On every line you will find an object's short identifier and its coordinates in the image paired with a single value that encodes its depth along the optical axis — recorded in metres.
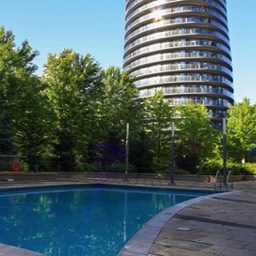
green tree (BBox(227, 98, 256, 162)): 41.44
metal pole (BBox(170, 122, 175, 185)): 22.30
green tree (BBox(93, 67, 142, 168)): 33.62
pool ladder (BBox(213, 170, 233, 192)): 18.73
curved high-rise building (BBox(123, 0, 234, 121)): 73.69
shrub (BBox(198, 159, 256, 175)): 27.83
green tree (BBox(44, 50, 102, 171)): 30.34
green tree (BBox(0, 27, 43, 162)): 24.27
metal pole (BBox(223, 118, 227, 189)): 19.78
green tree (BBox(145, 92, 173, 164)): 37.25
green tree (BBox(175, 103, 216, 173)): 36.84
